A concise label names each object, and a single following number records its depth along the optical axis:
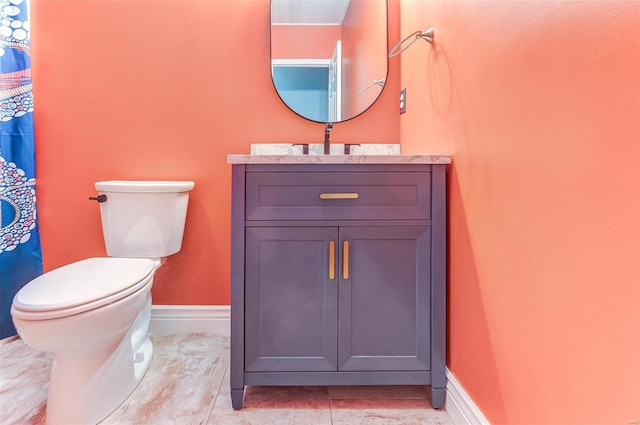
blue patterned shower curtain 1.54
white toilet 0.94
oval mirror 1.66
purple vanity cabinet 1.10
